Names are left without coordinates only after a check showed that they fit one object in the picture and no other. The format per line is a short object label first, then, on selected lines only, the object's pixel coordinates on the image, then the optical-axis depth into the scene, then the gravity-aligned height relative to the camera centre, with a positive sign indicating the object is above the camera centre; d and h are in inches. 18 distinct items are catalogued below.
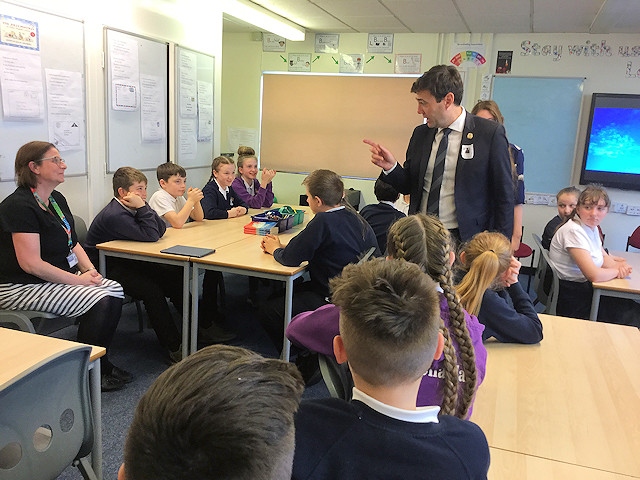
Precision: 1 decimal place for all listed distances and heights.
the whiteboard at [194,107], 189.0 +5.2
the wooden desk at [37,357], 63.1 -27.8
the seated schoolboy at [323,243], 118.4 -23.7
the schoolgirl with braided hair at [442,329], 52.7 -20.6
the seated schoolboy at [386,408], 37.1 -18.9
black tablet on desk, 123.3 -28.3
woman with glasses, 105.7 -28.4
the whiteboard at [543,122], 225.0 +8.4
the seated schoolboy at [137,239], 130.2 -29.1
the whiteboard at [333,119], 246.8 +5.0
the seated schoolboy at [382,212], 141.9 -19.9
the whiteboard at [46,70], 124.3 +10.3
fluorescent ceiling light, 188.9 +38.0
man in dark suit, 102.0 -4.7
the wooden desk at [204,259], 119.5 -29.1
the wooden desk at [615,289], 122.9 -30.5
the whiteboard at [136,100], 156.6 +5.3
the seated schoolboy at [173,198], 154.5 -21.2
